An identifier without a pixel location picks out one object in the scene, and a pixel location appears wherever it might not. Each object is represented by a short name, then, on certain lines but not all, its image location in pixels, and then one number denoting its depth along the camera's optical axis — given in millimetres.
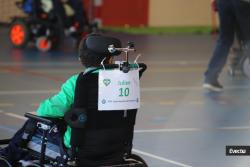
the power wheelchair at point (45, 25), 19601
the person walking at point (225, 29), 14034
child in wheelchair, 7306
